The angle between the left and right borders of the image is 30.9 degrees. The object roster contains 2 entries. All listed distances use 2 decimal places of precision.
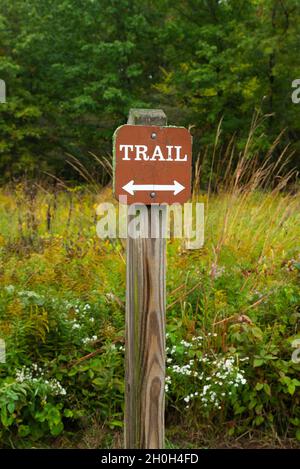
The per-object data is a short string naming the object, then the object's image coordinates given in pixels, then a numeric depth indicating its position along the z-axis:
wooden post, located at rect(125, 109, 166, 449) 2.14
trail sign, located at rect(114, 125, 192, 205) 2.03
